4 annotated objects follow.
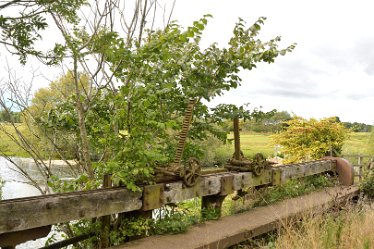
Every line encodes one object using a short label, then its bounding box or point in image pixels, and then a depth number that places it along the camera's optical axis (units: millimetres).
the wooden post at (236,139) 5715
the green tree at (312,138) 12047
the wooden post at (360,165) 10813
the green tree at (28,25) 2045
